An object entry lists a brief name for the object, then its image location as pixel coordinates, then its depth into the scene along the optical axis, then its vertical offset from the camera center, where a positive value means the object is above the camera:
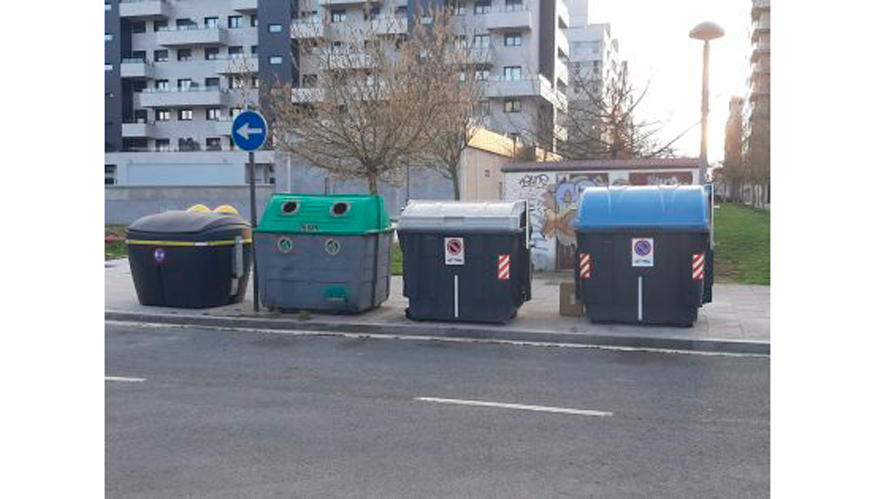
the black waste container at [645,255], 9.20 -0.35
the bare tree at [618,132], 24.16 +3.03
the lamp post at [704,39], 13.41 +3.22
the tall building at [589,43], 86.69 +20.70
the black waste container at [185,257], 10.66 -0.45
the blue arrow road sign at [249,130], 10.30 +1.22
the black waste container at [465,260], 9.62 -0.43
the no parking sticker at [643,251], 9.32 -0.30
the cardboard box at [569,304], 10.09 -1.00
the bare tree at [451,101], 20.80 +3.36
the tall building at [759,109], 48.72 +10.67
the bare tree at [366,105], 18.64 +3.01
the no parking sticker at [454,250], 9.76 -0.32
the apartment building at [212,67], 53.66 +11.81
